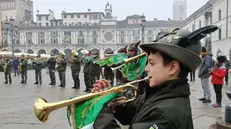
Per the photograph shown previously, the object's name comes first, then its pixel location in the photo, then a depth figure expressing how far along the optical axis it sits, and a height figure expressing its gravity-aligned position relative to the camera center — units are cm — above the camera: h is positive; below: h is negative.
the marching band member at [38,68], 1597 -63
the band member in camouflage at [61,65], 1435 -41
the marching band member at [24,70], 1659 -77
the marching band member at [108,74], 1117 -69
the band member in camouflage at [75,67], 1334 -48
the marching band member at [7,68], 1617 -65
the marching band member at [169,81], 145 -14
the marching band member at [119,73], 856 -58
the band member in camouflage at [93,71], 1167 -59
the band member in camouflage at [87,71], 1191 -60
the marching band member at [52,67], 1535 -55
